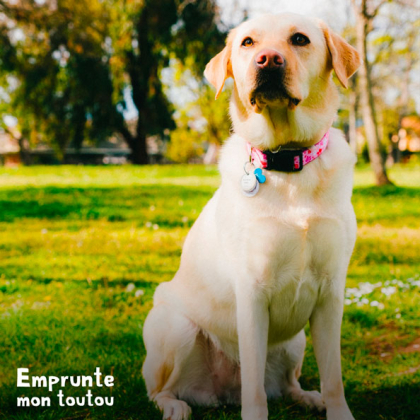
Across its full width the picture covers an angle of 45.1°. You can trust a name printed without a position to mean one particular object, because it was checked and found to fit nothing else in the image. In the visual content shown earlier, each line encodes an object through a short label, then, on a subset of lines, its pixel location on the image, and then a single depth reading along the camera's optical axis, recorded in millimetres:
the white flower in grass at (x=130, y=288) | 4766
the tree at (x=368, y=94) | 11930
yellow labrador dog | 2412
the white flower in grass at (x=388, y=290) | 4738
